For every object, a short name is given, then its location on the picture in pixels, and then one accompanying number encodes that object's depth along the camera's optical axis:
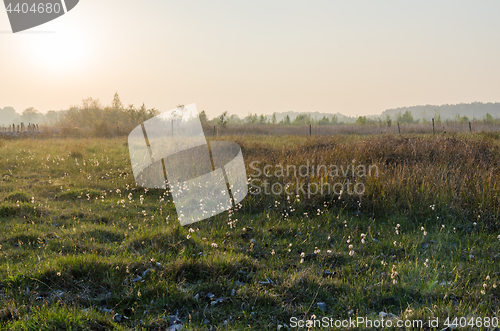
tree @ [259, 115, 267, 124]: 62.04
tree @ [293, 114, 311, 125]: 66.24
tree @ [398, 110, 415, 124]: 71.26
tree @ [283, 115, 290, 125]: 66.65
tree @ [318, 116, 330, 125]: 67.29
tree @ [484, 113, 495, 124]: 42.05
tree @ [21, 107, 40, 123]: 168.62
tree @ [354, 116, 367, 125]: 51.38
